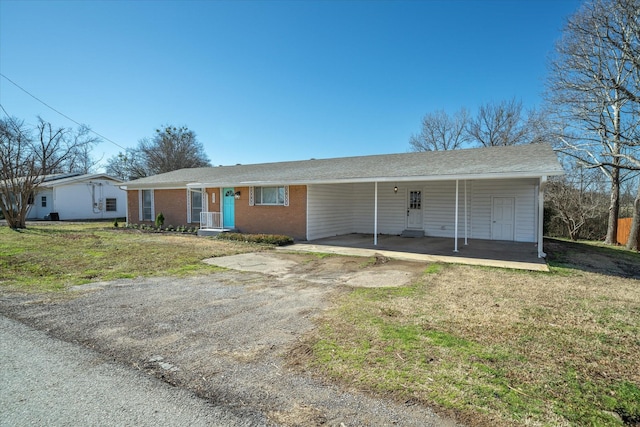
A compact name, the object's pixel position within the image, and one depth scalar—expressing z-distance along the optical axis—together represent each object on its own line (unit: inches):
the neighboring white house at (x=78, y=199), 1017.2
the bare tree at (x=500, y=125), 1081.4
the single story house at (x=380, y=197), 473.7
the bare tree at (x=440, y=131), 1250.6
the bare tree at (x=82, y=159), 995.3
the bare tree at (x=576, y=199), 736.3
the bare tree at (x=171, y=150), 1563.7
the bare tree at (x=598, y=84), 483.8
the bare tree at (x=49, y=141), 836.0
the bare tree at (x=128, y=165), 1634.6
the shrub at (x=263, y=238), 498.6
